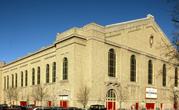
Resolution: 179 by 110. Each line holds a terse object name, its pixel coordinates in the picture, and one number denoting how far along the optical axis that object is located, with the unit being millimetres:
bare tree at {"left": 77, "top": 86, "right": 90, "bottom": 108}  36999
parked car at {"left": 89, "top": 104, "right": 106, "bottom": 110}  33581
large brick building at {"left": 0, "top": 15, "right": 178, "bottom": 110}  38621
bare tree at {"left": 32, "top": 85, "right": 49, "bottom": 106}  45148
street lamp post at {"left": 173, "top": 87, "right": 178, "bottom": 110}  56899
